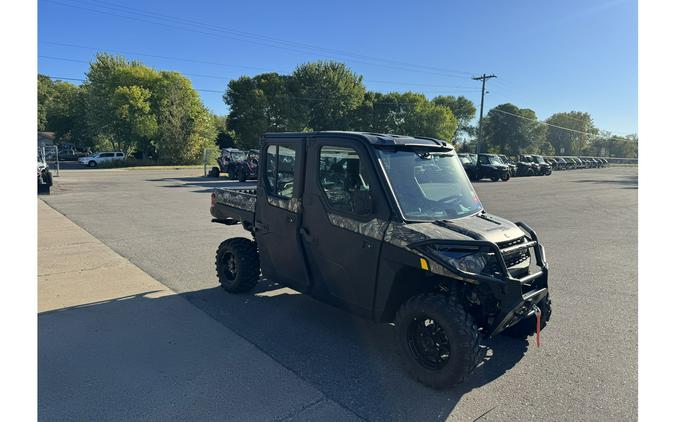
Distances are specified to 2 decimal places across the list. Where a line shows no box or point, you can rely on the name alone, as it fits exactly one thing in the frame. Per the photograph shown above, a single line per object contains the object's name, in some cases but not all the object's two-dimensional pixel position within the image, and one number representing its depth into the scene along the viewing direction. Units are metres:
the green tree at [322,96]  54.56
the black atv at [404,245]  3.29
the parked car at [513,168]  36.09
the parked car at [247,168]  24.56
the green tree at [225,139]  57.53
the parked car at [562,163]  54.83
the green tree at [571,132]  105.62
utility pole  45.89
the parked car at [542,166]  40.09
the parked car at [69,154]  57.25
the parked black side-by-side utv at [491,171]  30.39
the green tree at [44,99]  61.54
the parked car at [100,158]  45.03
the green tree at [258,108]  52.97
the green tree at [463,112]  103.02
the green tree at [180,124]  47.03
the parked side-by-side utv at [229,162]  25.70
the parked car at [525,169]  38.69
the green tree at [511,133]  89.88
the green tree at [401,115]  59.59
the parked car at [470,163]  30.33
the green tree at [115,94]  48.22
